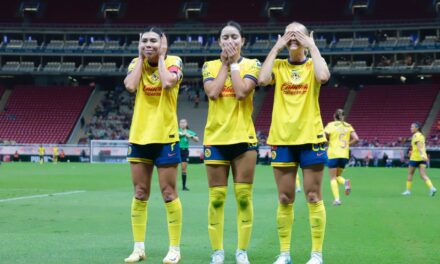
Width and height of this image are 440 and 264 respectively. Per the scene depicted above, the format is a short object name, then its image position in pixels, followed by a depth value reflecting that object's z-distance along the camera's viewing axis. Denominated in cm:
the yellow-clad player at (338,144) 1852
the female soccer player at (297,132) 804
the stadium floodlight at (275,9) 6719
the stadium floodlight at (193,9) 6875
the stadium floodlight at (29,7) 6956
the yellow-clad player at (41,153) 5194
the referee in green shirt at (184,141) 2292
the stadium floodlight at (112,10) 6962
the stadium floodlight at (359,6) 6500
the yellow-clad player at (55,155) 5228
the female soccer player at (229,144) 823
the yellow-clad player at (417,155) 2183
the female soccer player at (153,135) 852
